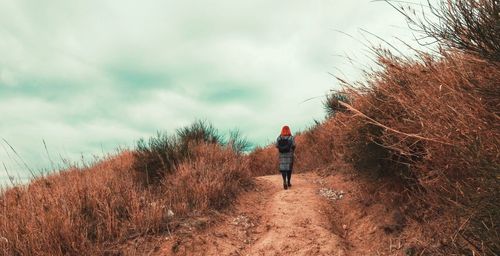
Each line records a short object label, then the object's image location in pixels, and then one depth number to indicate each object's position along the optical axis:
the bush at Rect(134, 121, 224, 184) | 10.85
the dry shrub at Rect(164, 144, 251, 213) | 8.65
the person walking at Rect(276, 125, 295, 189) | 11.07
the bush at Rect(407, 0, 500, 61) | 4.12
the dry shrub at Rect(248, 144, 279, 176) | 16.55
